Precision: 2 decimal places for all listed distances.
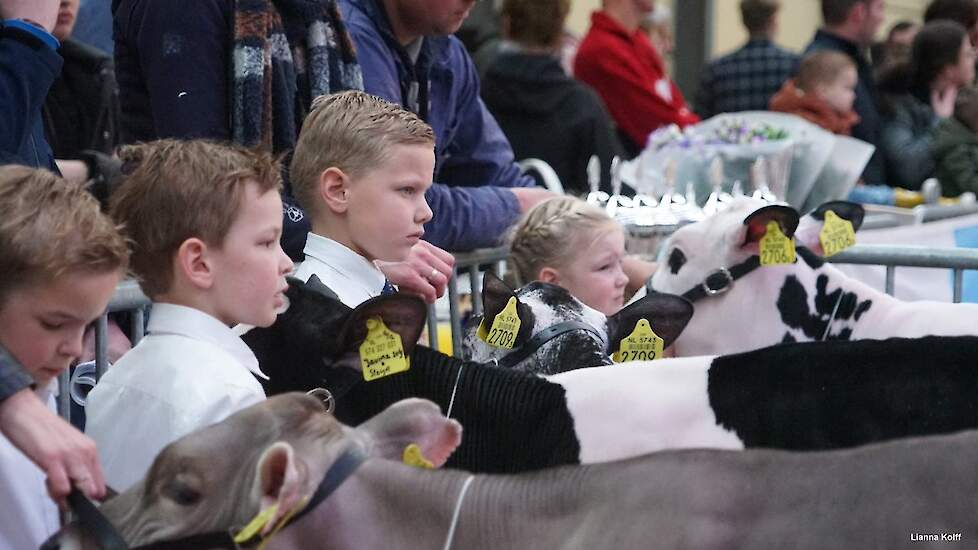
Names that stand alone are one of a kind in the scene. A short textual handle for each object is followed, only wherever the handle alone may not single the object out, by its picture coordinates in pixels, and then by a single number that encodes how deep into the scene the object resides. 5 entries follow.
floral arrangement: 5.81
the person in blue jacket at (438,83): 3.79
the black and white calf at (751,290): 3.81
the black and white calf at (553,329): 3.10
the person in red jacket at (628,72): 7.46
